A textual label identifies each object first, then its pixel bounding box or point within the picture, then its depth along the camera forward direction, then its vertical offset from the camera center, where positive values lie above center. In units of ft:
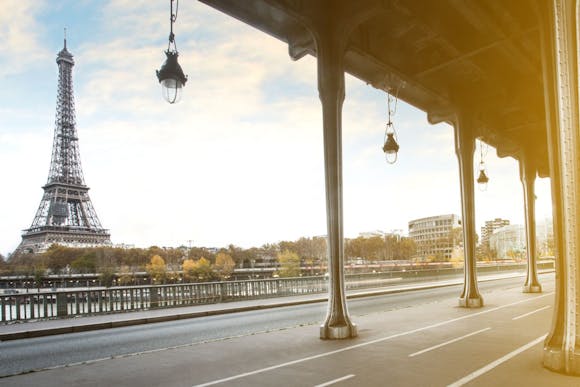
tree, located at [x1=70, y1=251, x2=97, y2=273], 288.92 -16.45
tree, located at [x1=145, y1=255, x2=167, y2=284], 323.57 -24.58
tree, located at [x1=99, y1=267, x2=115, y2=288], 279.90 -24.85
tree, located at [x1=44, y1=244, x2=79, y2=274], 285.02 -11.54
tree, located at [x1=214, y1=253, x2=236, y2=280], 346.74 -24.90
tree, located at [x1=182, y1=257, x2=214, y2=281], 324.00 -26.45
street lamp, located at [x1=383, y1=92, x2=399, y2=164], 41.60 +7.87
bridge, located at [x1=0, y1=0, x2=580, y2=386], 21.91 +2.03
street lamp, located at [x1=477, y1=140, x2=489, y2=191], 66.80 +7.15
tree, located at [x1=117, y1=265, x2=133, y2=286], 317.13 -27.89
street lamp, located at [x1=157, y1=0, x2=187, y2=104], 26.66 +9.68
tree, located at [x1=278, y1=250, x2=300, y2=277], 348.86 -26.42
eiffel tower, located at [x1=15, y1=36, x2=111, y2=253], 310.45 +30.49
